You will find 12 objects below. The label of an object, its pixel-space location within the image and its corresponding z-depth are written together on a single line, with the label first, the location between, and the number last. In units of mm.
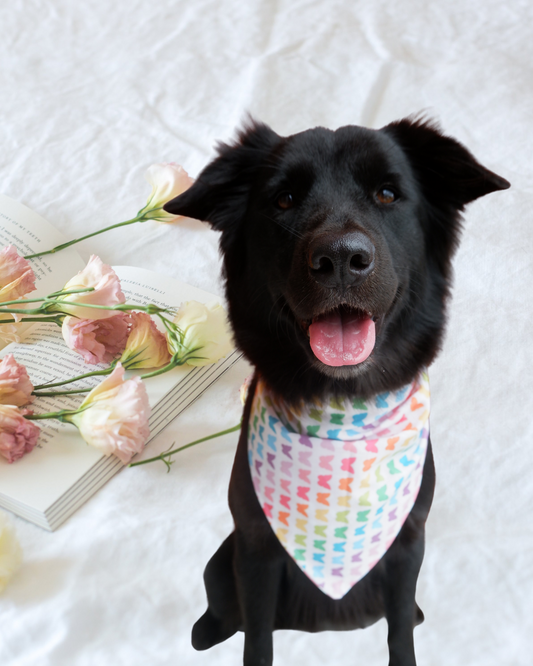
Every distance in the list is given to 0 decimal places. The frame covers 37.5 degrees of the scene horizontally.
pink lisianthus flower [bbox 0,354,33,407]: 1611
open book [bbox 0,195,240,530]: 1608
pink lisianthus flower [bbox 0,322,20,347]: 1783
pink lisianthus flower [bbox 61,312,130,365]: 1667
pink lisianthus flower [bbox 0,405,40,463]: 1616
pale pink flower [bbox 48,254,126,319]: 1594
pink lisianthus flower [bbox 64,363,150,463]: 1517
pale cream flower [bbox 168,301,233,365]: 1678
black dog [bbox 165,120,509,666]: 1161
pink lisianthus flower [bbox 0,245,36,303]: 1641
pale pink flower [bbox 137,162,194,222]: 1984
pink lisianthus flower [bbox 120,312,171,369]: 1707
